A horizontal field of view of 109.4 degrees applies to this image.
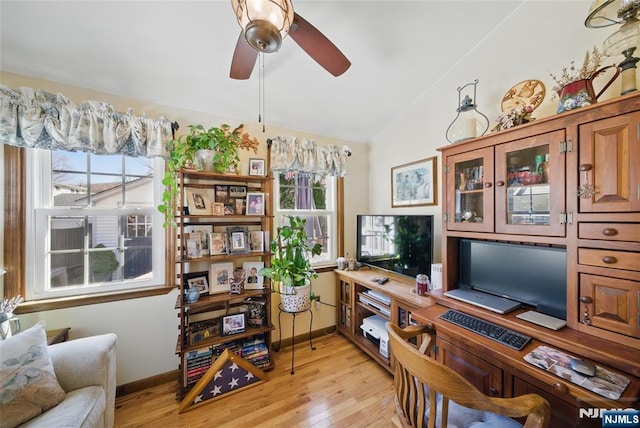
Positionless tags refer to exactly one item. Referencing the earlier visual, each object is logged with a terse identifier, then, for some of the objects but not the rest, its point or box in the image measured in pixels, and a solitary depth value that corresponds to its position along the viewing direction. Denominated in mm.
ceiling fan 888
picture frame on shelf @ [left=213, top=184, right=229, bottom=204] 2055
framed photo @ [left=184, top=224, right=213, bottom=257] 1915
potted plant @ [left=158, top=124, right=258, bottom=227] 1763
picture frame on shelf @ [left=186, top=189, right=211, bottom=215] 1898
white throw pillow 1000
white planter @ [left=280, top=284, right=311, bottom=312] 2004
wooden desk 829
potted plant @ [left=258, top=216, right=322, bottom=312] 2012
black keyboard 1090
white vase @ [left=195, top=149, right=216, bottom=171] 1856
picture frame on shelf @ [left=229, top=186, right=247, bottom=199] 2109
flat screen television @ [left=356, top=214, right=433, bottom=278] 1909
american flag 1724
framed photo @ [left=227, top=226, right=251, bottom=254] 2023
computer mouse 864
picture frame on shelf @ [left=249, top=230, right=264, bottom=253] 2145
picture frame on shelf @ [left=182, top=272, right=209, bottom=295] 1925
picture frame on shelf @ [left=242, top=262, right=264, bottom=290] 2104
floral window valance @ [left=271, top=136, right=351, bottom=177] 2305
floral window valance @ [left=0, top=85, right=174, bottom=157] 1414
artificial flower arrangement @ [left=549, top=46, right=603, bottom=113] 1067
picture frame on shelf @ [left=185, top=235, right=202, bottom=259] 1845
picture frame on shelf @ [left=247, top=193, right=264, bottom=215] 2125
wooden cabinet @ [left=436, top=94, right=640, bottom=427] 923
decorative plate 1413
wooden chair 734
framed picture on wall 2143
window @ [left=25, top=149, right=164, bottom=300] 1630
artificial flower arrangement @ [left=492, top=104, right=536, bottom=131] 1302
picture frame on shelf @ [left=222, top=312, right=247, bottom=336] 1980
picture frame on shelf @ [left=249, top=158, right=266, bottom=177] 2162
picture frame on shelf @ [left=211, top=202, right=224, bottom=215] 1928
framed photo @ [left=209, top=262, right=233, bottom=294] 1993
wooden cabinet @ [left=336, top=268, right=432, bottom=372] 1831
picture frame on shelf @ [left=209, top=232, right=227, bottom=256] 1949
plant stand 2267
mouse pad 809
